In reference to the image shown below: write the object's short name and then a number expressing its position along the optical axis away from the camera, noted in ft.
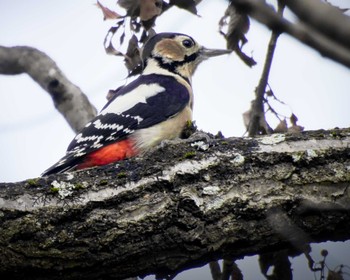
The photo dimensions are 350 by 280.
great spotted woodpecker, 27.50
